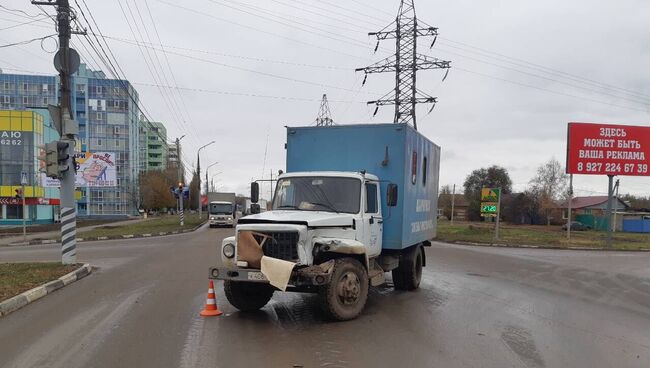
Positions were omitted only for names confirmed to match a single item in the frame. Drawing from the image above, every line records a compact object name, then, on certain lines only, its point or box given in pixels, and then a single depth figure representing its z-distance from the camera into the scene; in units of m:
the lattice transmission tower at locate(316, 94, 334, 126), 46.25
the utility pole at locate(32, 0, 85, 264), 14.61
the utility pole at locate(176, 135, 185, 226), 41.53
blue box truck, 7.38
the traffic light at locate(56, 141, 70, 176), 14.55
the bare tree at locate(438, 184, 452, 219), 96.25
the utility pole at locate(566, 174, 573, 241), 32.11
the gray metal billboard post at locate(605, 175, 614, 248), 28.58
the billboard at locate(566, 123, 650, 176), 29.52
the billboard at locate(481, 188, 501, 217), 31.58
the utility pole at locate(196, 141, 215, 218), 49.11
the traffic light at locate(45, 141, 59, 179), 14.36
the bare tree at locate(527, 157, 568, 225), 73.06
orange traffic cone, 8.06
